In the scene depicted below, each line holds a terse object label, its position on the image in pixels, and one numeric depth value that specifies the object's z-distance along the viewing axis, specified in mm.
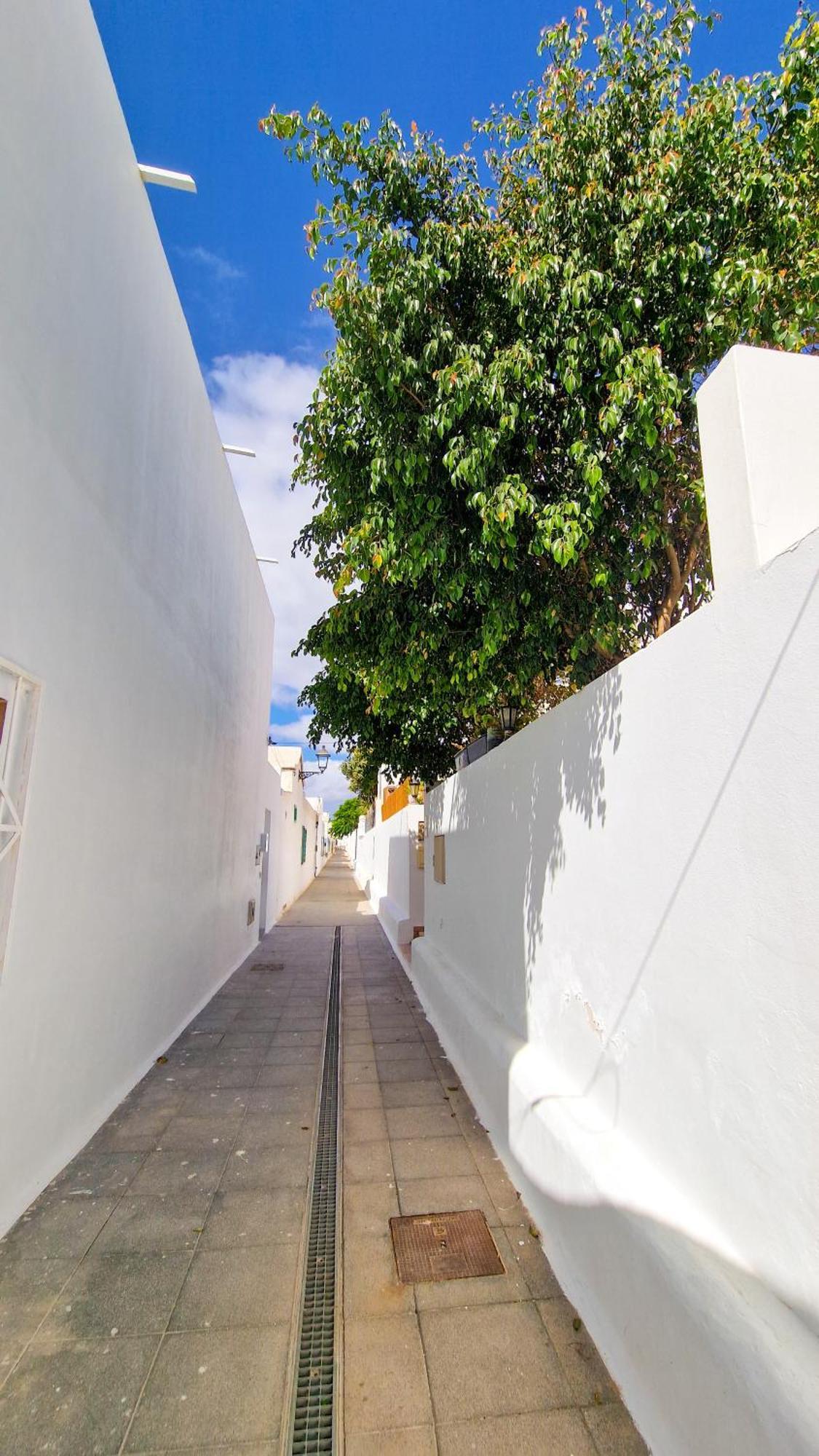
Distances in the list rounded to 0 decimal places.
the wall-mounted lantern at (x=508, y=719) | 5660
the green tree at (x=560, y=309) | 3504
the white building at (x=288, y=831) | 12641
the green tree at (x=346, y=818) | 37503
